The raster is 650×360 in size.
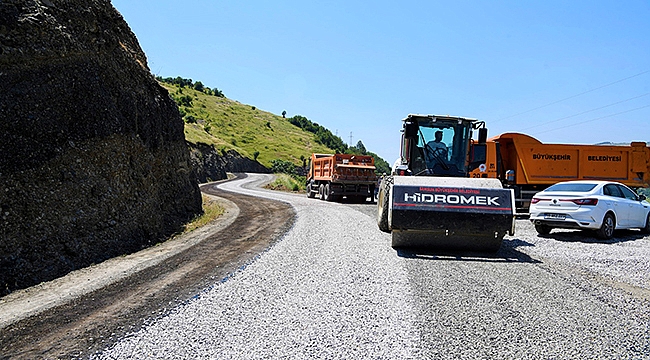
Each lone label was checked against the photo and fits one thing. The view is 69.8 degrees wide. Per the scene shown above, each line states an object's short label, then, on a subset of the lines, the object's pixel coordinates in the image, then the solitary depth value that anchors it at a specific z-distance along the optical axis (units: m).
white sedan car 11.77
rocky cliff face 7.95
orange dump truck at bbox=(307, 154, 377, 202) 25.66
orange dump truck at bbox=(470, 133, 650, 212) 17.88
